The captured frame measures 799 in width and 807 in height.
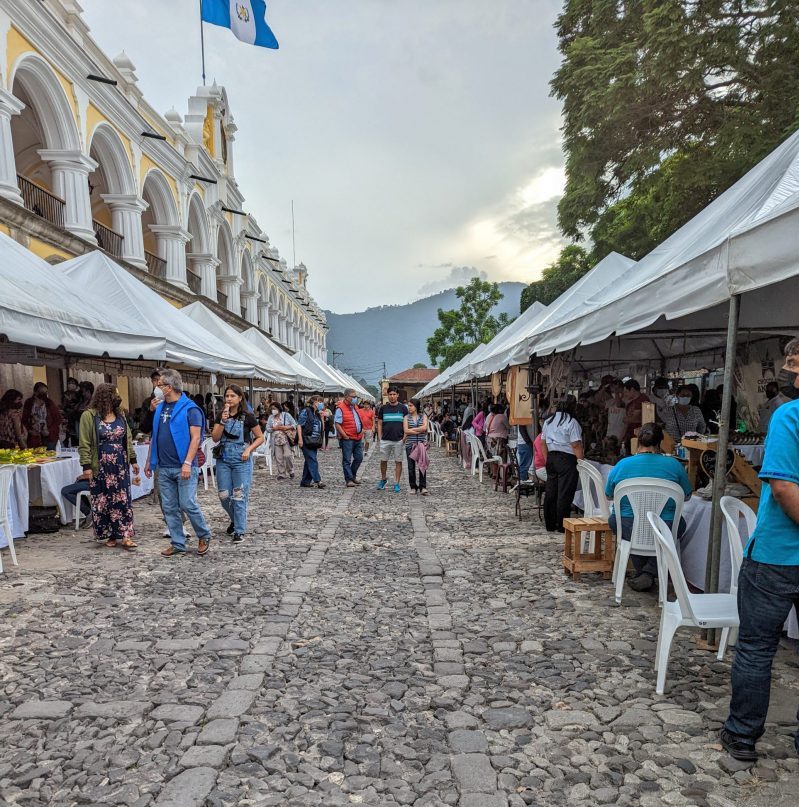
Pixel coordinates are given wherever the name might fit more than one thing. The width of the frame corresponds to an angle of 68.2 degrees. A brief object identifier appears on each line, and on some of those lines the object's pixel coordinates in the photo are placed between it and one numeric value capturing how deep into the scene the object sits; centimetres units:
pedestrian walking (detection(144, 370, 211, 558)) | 579
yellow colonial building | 1136
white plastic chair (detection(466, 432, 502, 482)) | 1233
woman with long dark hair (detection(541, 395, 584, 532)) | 654
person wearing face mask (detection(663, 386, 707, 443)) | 791
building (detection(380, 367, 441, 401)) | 7006
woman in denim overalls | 639
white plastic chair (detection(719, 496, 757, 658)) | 343
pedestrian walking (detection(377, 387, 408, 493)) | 1033
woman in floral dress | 630
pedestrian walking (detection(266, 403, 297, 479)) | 1256
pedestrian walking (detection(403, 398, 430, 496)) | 1030
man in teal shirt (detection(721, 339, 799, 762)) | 234
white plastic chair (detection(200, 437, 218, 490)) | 1110
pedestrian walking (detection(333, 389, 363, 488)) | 1101
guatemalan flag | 1541
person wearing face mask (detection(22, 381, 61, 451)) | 924
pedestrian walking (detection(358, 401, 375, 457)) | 1902
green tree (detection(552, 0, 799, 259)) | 967
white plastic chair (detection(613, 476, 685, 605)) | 441
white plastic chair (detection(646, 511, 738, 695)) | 301
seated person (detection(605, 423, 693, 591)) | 448
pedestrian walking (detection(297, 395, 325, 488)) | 1095
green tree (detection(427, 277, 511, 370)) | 5006
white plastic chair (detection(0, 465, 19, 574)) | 550
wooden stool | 514
